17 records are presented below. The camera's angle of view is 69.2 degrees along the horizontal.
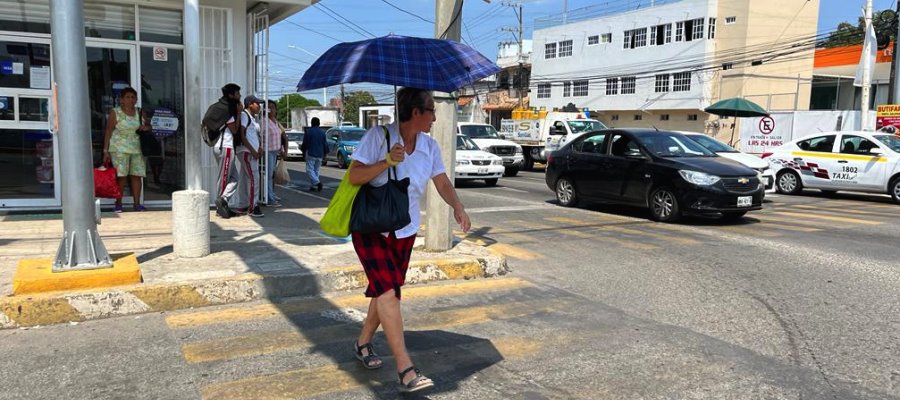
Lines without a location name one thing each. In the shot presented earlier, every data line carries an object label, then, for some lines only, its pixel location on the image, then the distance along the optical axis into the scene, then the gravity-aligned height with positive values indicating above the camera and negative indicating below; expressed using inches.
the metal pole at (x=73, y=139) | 196.1 -4.0
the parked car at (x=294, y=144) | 1188.5 -22.2
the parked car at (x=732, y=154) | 509.6 -8.4
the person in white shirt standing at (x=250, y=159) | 345.4 -15.2
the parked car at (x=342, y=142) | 951.0 -13.1
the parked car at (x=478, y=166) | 658.2 -29.6
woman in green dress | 331.9 -5.6
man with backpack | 326.3 -3.1
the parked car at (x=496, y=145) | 832.3 -9.9
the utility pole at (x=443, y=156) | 270.5 -8.5
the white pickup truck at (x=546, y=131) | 924.0 +10.5
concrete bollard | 234.8 -33.5
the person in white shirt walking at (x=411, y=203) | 139.4 -15.6
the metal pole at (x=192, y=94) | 234.1 +12.7
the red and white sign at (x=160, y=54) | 366.9 +42.0
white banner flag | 803.4 +122.4
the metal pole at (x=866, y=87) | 793.6 +72.9
